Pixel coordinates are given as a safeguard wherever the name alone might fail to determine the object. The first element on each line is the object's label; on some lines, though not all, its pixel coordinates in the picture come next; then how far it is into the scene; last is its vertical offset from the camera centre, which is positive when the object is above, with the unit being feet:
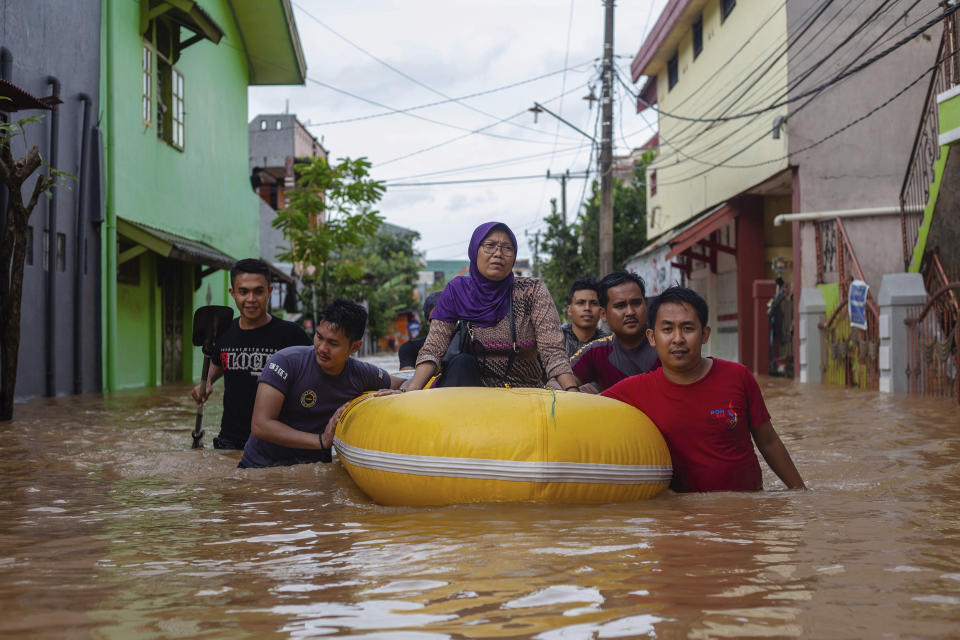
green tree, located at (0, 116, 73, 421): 29.78 +2.68
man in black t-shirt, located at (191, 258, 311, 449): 21.22 -0.04
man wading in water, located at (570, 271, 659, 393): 19.52 -0.26
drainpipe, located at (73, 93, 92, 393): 44.93 +3.87
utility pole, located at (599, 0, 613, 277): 67.72 +12.73
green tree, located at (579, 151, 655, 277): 116.78 +13.55
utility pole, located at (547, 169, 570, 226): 144.92 +22.83
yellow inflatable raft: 14.47 -1.78
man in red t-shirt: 15.30 -1.24
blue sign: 48.01 +1.33
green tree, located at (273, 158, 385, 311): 58.80 +7.68
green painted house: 49.01 +10.68
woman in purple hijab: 17.95 +0.24
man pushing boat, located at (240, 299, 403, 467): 18.37 -1.02
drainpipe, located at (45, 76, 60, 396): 41.75 +3.04
